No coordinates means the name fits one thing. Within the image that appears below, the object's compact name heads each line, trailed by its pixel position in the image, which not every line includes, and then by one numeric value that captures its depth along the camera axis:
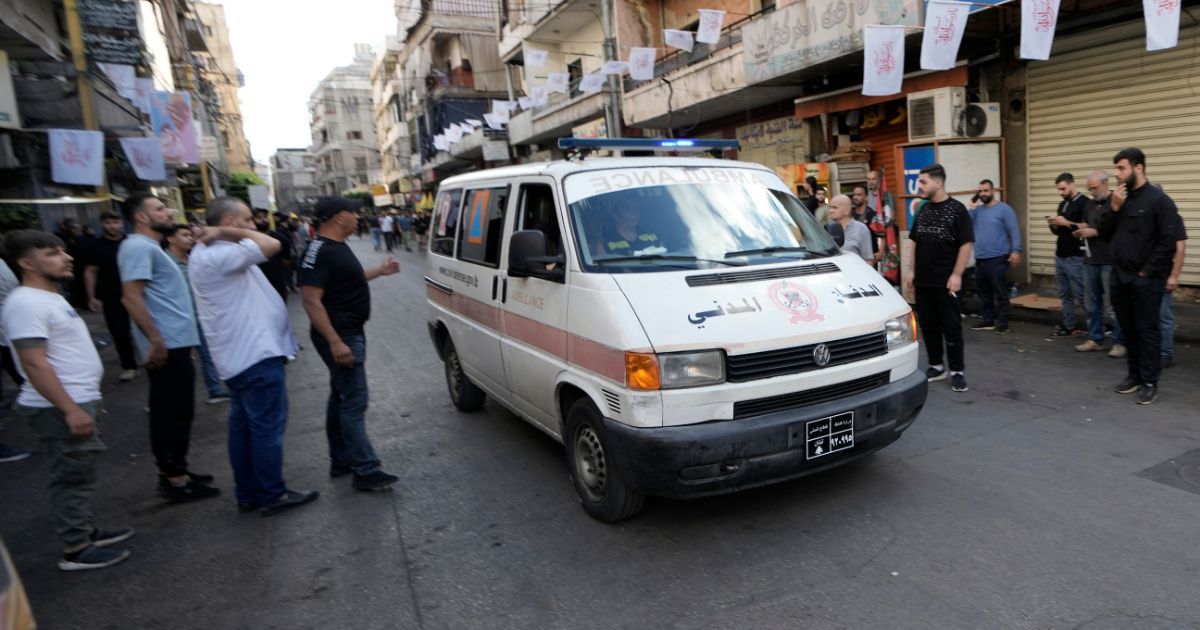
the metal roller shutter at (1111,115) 8.54
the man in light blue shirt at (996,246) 8.16
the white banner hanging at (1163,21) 6.71
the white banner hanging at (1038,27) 7.68
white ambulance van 3.38
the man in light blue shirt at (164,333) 4.42
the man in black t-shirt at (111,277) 7.86
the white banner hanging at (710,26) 12.98
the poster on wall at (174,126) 16.17
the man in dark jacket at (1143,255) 5.27
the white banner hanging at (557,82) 18.94
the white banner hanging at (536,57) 19.98
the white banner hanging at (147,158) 13.95
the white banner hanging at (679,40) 14.11
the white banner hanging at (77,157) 11.78
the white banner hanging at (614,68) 16.10
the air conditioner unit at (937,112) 10.18
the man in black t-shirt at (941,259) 5.75
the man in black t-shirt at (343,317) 4.21
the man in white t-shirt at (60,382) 3.46
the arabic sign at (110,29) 13.87
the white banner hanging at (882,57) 9.47
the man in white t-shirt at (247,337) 3.93
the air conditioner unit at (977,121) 10.24
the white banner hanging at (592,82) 18.00
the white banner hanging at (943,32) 8.66
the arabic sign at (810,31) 9.96
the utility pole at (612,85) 16.72
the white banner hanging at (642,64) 15.24
